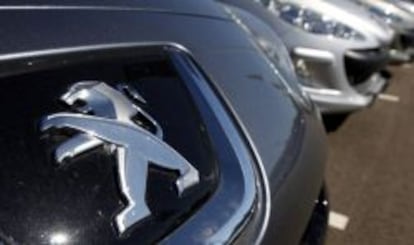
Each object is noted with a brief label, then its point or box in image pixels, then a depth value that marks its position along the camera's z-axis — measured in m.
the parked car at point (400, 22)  7.50
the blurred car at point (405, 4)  8.06
